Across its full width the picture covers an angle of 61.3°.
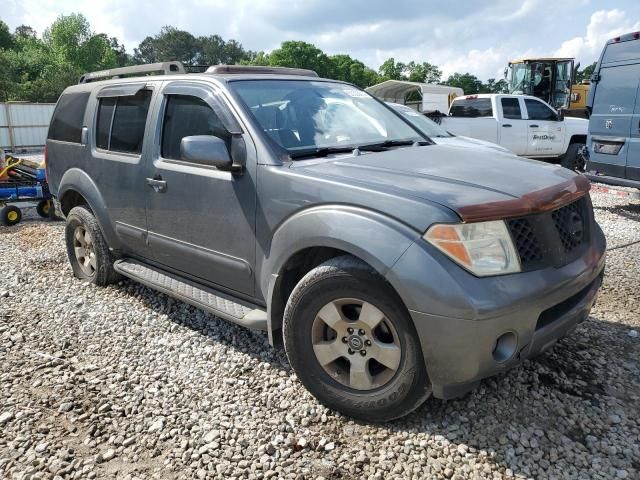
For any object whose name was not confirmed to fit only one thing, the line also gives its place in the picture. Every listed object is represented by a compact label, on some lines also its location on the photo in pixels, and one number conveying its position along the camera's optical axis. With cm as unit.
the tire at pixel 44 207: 896
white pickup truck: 1305
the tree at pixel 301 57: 7950
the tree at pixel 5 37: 7081
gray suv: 247
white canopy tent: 2353
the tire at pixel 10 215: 846
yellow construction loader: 1805
